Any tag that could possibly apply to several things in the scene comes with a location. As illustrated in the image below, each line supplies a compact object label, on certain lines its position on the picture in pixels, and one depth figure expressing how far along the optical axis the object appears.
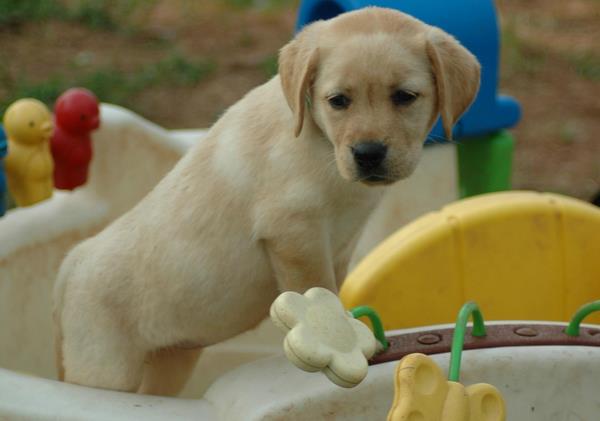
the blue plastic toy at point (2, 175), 3.78
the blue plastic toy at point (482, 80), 3.92
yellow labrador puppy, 3.46
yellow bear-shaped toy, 3.32
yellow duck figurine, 3.85
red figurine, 3.88
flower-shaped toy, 3.34
